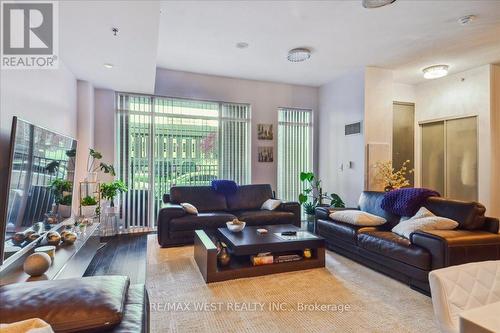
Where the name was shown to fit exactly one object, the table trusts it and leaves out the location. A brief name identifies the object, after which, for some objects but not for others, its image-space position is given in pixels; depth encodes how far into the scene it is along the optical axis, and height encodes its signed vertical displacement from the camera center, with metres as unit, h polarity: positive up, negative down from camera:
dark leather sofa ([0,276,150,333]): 1.04 -0.55
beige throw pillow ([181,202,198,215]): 4.03 -0.61
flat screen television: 1.91 -0.11
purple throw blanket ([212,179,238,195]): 4.80 -0.34
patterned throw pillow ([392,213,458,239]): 2.74 -0.58
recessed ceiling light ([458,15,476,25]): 3.09 +1.70
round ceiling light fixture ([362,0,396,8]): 2.74 +1.67
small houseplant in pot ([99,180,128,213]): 4.21 -0.34
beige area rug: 2.02 -1.16
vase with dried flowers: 4.62 -0.17
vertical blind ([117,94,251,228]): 4.88 +0.39
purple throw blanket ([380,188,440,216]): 3.20 -0.40
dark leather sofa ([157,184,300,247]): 3.90 -0.71
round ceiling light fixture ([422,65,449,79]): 4.55 +1.61
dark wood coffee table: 2.74 -0.89
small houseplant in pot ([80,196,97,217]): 3.82 -0.54
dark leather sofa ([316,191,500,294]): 2.42 -0.76
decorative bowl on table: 3.33 -0.71
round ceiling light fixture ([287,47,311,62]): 4.03 +1.69
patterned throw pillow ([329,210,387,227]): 3.35 -0.64
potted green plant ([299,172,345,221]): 4.91 -0.59
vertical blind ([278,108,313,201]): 5.93 +0.42
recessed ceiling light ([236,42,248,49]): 3.84 +1.75
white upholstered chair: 1.08 -0.51
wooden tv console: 1.92 -0.77
